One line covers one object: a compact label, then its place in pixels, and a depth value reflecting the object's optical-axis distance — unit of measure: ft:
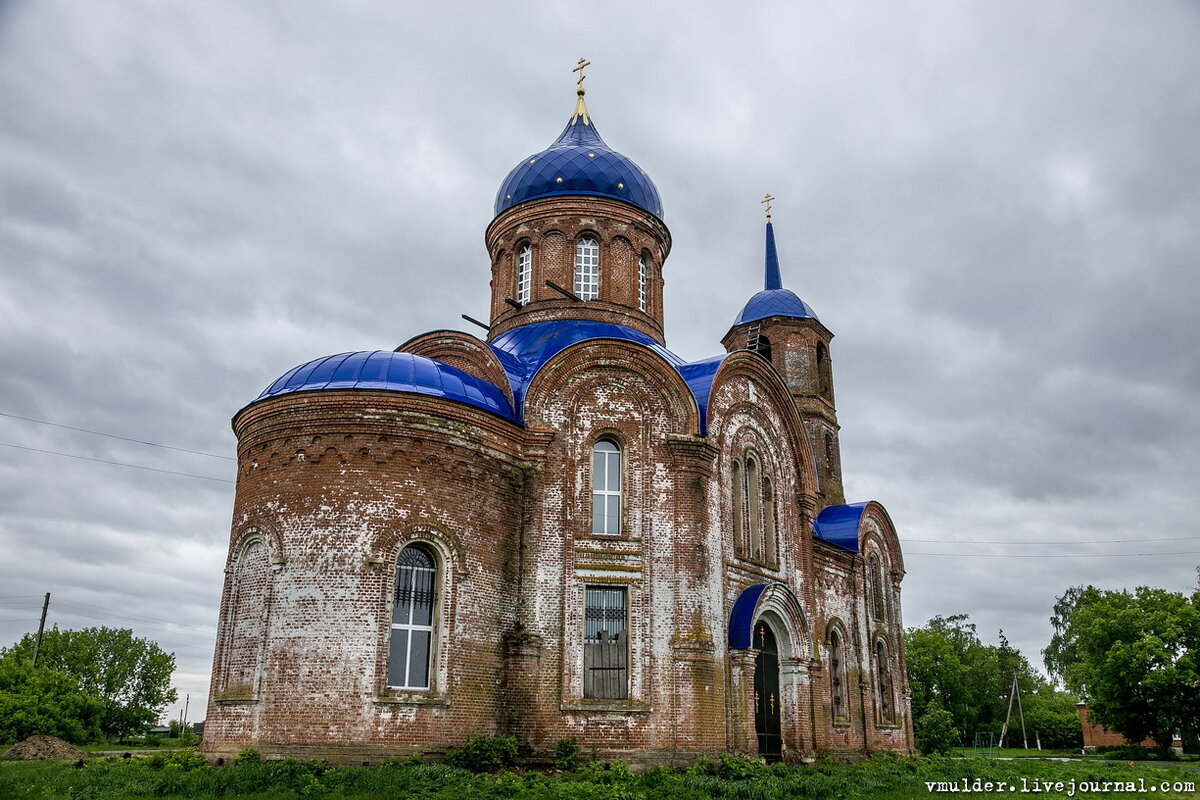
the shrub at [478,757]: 44.11
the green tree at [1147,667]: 108.47
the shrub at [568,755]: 46.44
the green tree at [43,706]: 79.41
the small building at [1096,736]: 154.61
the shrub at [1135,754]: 112.57
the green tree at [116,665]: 124.47
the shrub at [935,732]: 104.83
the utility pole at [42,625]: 113.50
